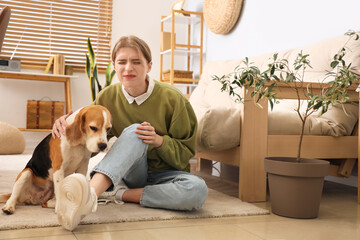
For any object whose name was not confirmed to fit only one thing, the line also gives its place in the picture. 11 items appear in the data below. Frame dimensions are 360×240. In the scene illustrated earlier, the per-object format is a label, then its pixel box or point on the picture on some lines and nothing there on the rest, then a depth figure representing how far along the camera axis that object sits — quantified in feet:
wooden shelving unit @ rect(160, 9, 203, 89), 13.56
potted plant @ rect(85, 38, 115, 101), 13.43
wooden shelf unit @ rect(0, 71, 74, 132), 13.33
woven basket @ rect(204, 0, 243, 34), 11.59
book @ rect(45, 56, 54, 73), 14.12
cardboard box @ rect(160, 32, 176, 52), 14.40
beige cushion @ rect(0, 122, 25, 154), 11.26
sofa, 6.01
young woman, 4.86
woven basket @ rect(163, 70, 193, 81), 13.56
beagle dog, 4.59
